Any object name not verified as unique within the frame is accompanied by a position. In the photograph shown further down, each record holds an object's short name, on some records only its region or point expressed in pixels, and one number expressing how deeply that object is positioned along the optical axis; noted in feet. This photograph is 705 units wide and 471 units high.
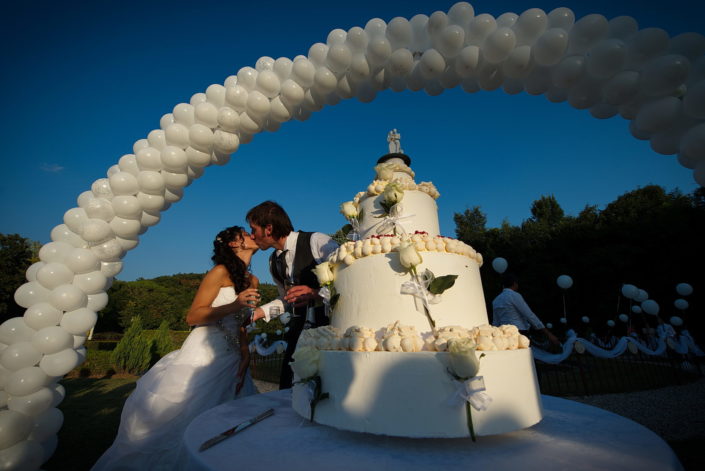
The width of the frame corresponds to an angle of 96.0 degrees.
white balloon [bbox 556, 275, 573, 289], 41.86
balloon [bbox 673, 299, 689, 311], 43.57
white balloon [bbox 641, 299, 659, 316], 39.06
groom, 12.63
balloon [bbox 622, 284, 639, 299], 40.22
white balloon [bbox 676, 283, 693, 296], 42.12
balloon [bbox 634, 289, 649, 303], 41.50
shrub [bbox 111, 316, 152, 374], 45.85
